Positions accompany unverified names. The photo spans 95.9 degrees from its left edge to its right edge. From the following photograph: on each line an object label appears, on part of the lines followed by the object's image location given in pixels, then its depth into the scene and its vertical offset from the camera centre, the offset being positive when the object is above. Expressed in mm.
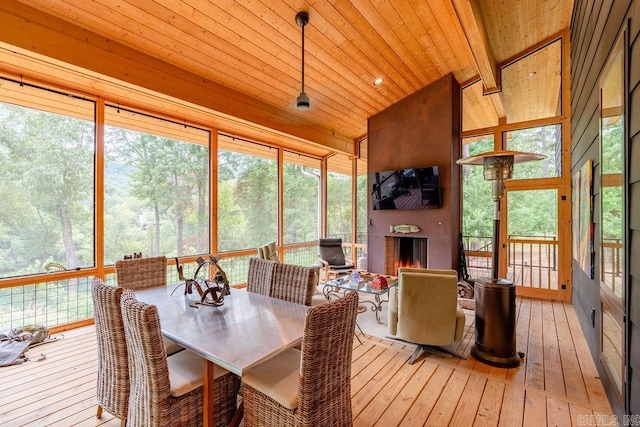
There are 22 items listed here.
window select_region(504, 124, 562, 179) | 4824 +1167
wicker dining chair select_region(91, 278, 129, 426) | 1721 -851
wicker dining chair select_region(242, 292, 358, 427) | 1407 -938
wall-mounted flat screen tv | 5137 +477
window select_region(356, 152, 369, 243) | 6883 +312
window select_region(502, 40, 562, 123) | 4988 +2399
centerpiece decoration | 2240 -604
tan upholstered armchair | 2717 -910
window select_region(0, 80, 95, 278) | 3043 +399
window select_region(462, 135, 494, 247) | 5355 +193
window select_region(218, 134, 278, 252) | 5027 +380
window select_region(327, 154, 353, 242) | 7078 +420
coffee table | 3669 -962
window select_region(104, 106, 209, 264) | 3764 +404
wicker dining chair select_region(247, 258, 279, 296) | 2701 -590
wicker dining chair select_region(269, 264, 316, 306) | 2484 -615
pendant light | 3098 +2093
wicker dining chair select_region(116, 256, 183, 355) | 2607 -548
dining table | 1508 -712
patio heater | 2691 -845
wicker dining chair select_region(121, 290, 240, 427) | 1457 -940
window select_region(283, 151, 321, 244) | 6238 +366
